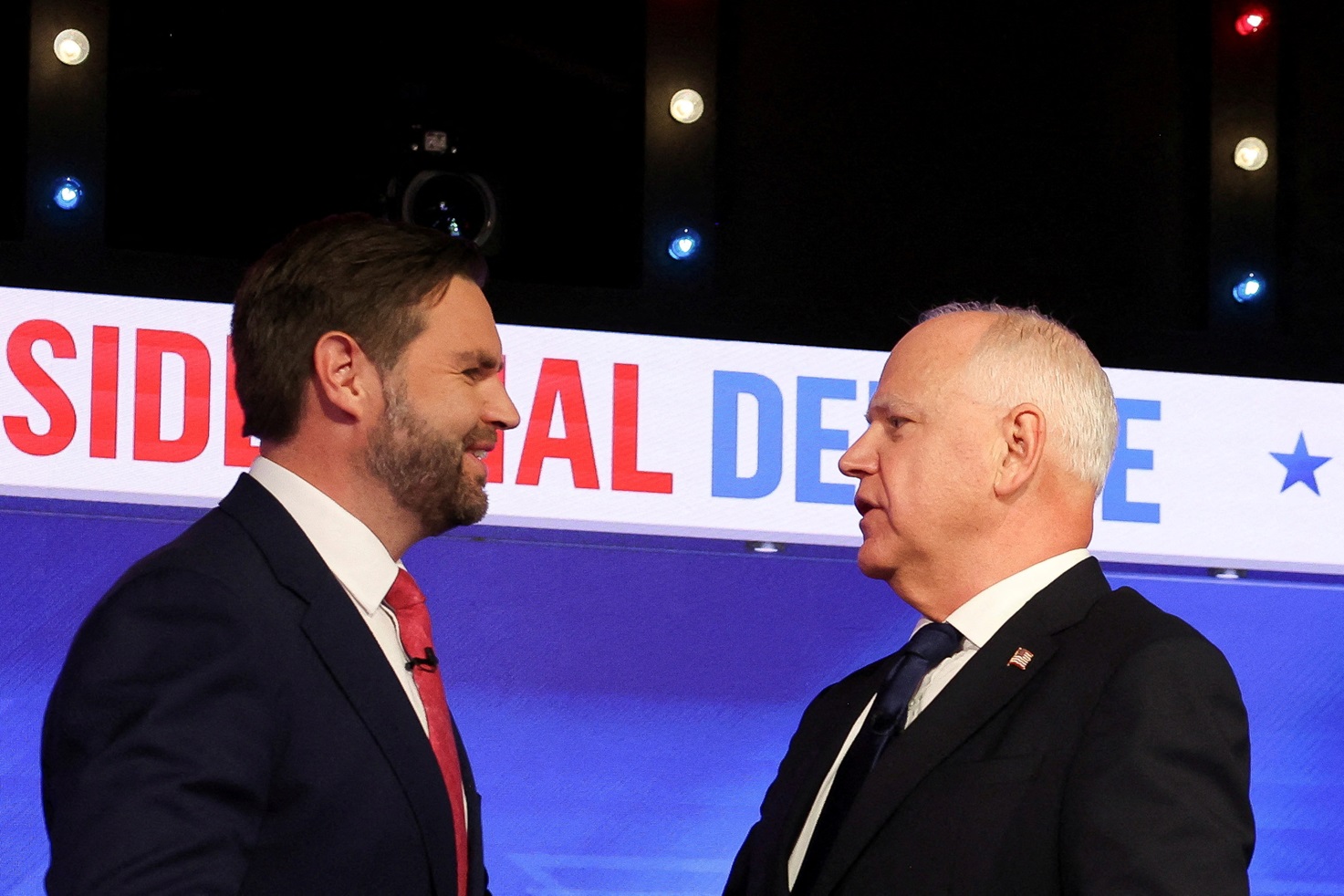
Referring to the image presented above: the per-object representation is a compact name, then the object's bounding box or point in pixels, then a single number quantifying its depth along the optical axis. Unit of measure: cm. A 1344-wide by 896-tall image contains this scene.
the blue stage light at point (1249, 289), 505
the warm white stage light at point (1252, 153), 510
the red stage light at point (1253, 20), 514
